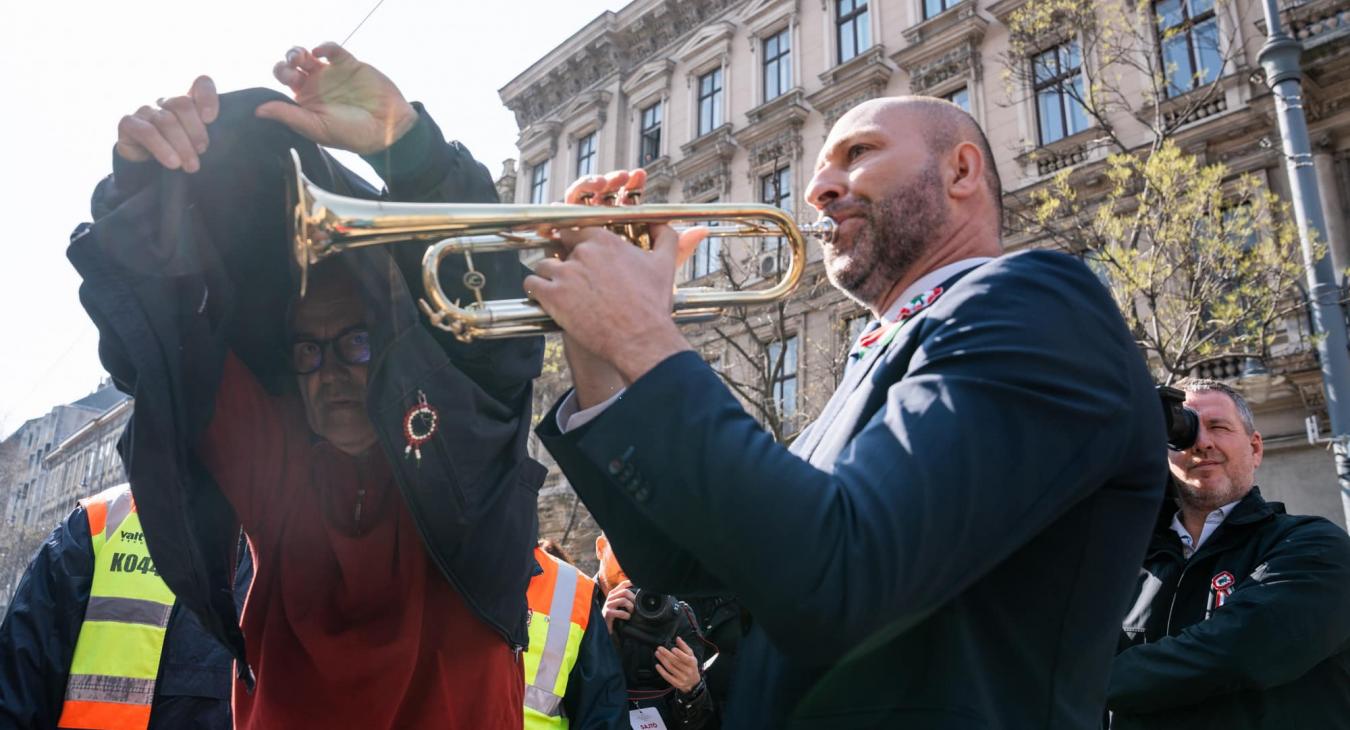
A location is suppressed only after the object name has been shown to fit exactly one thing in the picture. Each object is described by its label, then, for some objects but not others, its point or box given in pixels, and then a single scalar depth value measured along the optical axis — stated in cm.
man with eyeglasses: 165
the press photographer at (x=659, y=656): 409
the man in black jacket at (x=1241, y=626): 282
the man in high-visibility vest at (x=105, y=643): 274
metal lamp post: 722
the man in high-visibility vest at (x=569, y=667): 335
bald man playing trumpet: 114
